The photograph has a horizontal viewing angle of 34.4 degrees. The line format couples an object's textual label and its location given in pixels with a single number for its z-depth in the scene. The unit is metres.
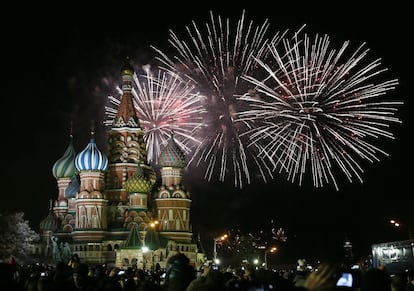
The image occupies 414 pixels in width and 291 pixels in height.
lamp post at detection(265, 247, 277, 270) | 74.40
